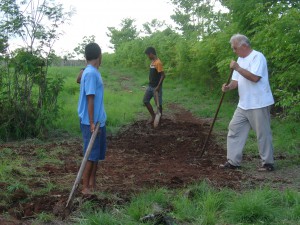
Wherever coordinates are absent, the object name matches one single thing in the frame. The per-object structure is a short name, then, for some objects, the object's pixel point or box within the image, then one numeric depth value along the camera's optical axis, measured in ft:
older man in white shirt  22.95
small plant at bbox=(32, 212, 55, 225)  14.66
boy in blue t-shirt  17.22
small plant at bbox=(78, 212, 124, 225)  13.94
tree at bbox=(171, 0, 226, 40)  120.42
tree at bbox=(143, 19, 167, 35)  152.51
